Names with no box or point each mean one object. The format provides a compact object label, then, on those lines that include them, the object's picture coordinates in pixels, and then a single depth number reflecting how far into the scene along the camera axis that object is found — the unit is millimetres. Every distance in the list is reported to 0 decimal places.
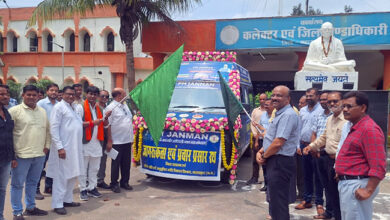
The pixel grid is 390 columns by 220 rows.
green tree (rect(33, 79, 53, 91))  22234
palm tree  11391
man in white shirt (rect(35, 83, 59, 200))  5844
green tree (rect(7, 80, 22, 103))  21031
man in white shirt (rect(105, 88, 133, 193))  5961
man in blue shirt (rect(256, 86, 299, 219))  3743
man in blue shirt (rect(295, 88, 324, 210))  5219
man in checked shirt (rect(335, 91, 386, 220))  2781
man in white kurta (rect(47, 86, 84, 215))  4793
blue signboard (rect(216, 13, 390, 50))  11352
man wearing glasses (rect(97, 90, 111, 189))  6145
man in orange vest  5422
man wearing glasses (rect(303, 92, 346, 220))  4258
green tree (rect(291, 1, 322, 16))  37625
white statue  7225
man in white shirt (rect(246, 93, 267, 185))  6350
